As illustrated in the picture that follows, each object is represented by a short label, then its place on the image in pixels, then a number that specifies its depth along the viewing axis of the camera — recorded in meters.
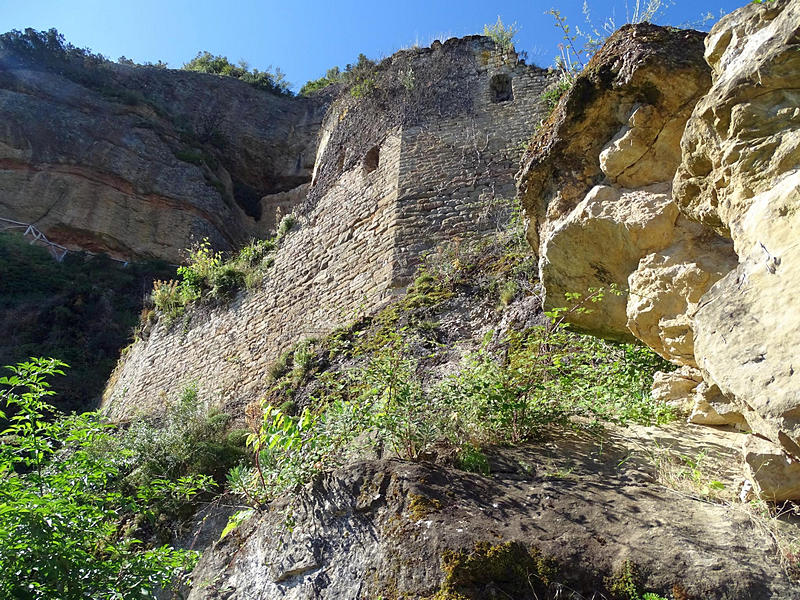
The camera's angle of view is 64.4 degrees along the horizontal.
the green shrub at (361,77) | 10.45
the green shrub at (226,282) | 10.18
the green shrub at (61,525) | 2.75
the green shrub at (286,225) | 10.22
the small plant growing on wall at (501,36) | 9.64
